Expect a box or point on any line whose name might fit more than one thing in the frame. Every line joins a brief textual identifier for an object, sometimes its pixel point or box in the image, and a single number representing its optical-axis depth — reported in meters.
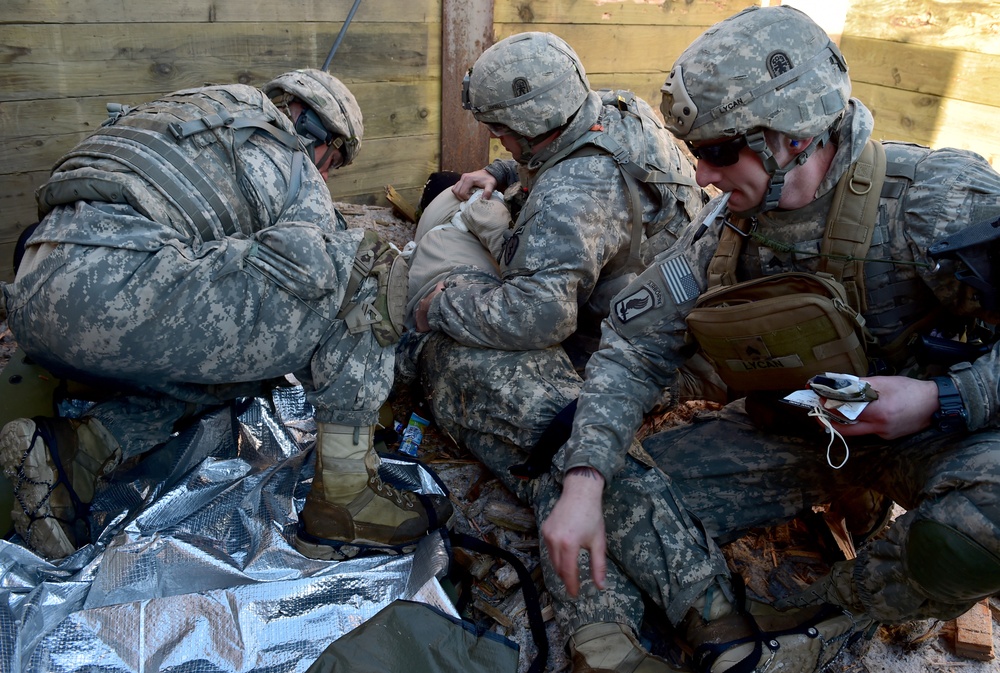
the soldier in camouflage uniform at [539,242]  3.06
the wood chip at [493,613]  2.55
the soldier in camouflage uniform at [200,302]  2.37
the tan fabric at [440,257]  3.63
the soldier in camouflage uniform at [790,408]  2.06
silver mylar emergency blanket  2.30
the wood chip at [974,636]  2.47
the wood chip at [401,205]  4.95
